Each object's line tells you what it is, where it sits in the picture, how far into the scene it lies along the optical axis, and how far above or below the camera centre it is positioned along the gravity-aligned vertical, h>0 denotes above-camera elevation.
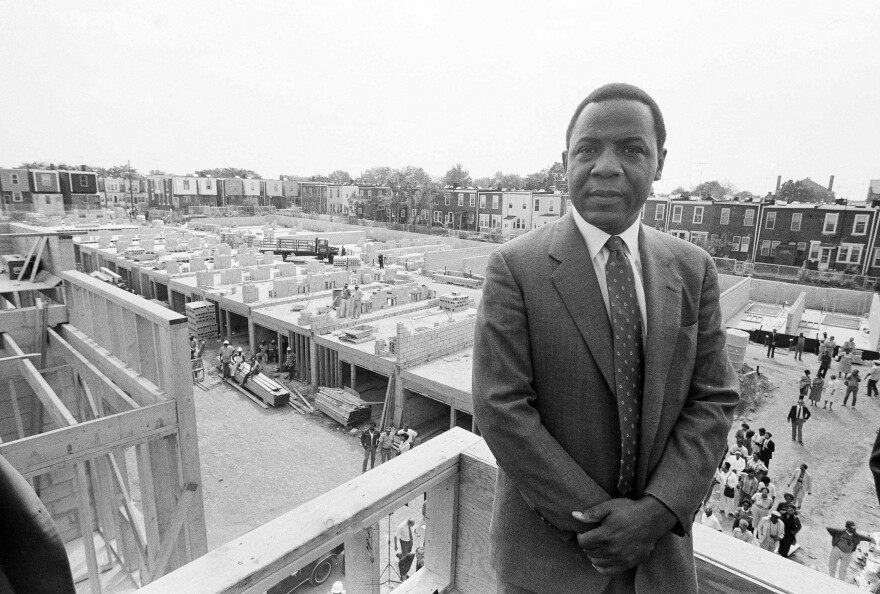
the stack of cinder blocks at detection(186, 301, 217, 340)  22.42 -5.78
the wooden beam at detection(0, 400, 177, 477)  4.11 -2.17
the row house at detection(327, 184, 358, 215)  79.56 -1.28
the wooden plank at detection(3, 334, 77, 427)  4.91 -2.12
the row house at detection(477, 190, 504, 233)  51.16 -1.74
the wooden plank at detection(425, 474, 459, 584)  2.55 -1.70
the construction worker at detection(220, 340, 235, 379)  18.32 -6.01
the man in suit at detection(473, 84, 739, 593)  1.48 -0.58
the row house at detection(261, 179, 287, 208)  86.06 -0.90
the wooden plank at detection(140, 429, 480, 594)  1.60 -1.20
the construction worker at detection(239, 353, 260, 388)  17.84 -6.32
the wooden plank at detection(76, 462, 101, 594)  4.68 -3.01
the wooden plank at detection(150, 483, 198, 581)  4.93 -3.26
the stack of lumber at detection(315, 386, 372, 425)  15.83 -6.71
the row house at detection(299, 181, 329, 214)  85.06 -1.28
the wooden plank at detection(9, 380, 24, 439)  6.57 -2.93
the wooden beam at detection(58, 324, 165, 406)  5.09 -1.98
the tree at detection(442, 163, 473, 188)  88.81 +2.88
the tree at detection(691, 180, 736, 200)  88.00 +1.73
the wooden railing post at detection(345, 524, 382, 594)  2.07 -1.51
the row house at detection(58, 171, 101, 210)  61.81 -0.73
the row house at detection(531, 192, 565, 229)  46.25 -1.11
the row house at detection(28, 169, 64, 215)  58.32 -0.89
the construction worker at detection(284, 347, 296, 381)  18.92 -6.38
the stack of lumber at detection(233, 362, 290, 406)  16.84 -6.61
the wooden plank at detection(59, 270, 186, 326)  4.77 -1.17
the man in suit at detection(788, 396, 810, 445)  14.23 -5.97
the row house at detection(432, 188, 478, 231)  54.53 -1.81
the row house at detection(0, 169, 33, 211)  57.16 -0.85
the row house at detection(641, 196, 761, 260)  36.62 -1.76
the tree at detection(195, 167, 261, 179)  113.91 +3.22
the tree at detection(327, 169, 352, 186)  139.38 +3.59
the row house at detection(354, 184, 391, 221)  68.69 -1.60
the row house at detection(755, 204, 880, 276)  31.88 -2.33
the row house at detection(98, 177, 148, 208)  85.94 -1.24
